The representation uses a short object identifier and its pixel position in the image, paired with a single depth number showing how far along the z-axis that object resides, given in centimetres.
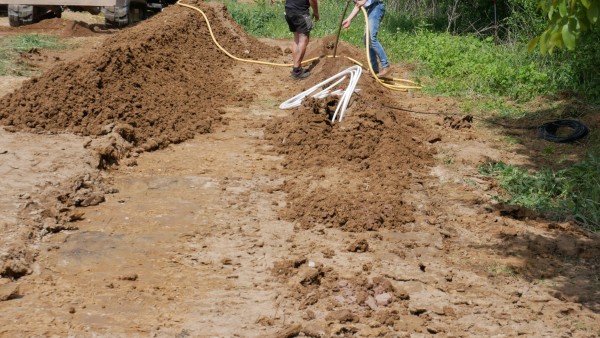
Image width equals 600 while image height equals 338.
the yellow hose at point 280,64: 1255
